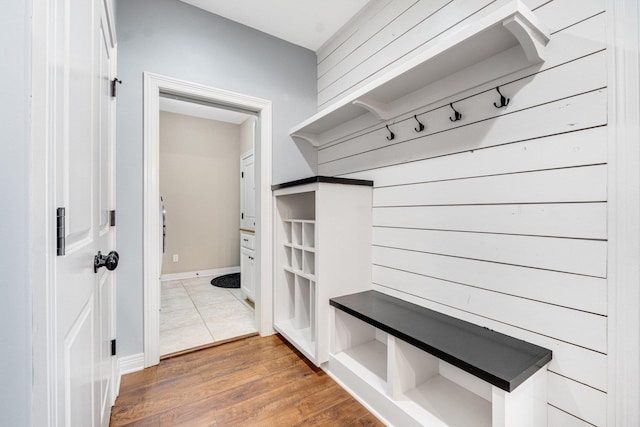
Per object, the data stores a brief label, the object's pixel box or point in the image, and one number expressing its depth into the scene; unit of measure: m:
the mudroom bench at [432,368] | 1.06
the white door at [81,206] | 0.65
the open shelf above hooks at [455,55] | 1.08
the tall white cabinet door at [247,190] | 4.38
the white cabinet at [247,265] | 3.20
